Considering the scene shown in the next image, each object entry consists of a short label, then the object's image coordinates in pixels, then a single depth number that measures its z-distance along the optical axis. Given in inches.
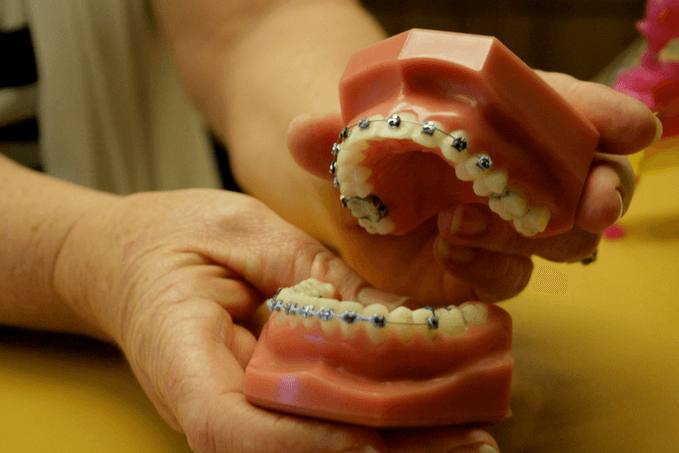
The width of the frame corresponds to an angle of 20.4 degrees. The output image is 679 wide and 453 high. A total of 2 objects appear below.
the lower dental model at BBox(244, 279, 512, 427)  16.8
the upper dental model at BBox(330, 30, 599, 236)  17.2
